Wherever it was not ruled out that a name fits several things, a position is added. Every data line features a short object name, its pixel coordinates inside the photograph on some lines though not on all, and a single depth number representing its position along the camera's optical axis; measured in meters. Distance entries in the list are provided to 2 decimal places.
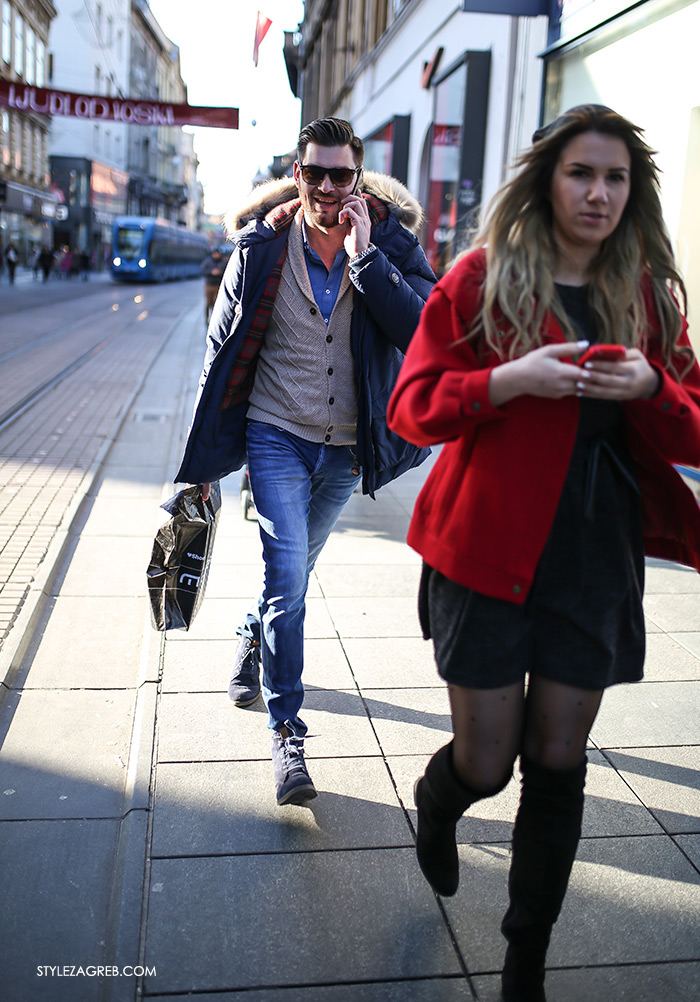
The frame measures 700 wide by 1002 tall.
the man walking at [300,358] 2.98
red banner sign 16.41
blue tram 43.50
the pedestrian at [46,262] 42.44
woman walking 1.99
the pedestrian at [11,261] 37.94
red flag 21.17
